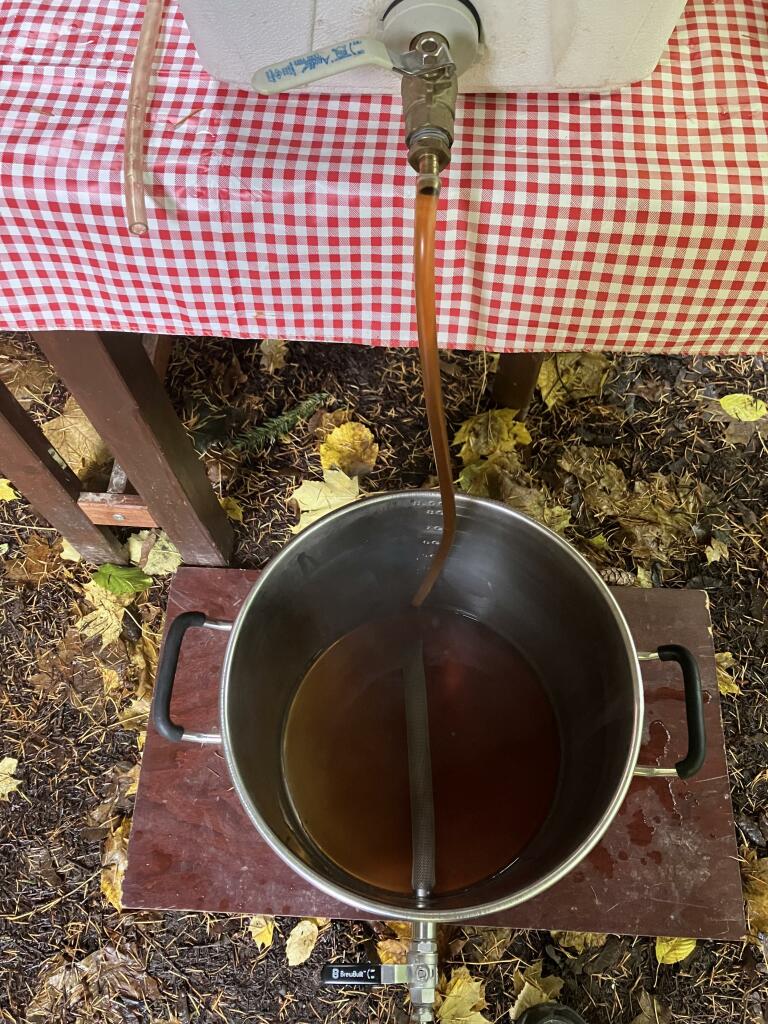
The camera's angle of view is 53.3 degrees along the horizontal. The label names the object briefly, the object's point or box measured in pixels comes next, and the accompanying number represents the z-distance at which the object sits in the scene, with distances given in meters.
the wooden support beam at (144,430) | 0.94
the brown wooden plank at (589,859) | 1.04
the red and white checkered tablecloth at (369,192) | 0.73
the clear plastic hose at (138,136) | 0.72
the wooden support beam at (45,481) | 1.08
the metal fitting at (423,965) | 0.93
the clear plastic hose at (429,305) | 0.62
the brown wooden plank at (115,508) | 1.26
